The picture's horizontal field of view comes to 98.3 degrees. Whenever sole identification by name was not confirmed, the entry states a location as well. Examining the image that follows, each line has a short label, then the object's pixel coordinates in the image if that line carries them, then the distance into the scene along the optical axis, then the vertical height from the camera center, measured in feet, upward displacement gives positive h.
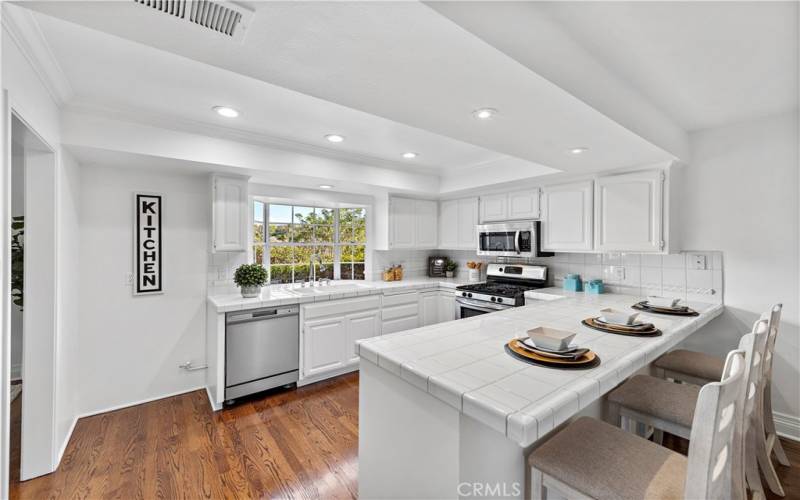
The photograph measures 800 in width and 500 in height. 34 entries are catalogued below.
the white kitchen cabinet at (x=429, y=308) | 13.58 -2.29
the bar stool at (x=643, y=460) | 3.16 -2.35
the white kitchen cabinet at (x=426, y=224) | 14.61 +1.14
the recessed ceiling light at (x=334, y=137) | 9.14 +3.00
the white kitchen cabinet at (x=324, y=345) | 10.52 -2.98
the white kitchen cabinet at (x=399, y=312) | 12.42 -2.30
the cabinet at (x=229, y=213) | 9.81 +1.04
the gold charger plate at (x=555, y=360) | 4.45 -1.46
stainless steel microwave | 11.45 +0.39
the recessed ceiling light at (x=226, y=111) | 7.38 +3.00
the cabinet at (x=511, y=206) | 11.70 +1.60
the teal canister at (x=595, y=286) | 10.60 -1.10
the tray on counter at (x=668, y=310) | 7.55 -1.33
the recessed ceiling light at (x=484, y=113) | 5.54 +2.23
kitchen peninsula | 3.64 -1.67
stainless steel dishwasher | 9.30 -2.82
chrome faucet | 13.26 -0.66
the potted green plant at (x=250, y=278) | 10.05 -0.83
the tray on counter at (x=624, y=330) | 5.94 -1.40
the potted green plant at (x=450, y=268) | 15.80 -0.82
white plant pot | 10.15 -1.25
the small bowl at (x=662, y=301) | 7.88 -1.19
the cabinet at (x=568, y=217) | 10.23 +1.04
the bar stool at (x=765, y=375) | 6.03 -2.54
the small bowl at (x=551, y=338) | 4.73 -1.22
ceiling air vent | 3.21 +2.27
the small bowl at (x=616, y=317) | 6.27 -1.23
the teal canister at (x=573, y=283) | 11.25 -1.06
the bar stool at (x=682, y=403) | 4.49 -2.35
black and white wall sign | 9.41 +0.12
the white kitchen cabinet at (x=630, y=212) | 8.77 +1.04
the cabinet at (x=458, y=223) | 13.83 +1.11
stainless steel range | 11.20 -1.36
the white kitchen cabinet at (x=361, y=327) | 11.45 -2.61
